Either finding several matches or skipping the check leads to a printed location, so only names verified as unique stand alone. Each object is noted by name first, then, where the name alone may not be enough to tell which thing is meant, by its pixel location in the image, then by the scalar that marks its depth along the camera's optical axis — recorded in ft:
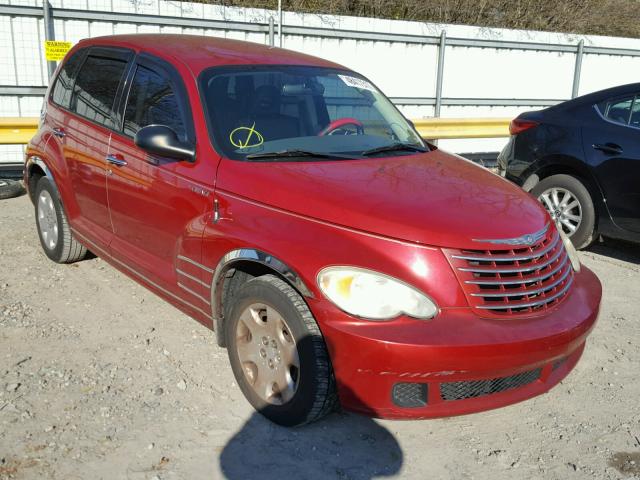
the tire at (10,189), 25.45
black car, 18.85
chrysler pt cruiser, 9.36
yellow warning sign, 25.97
